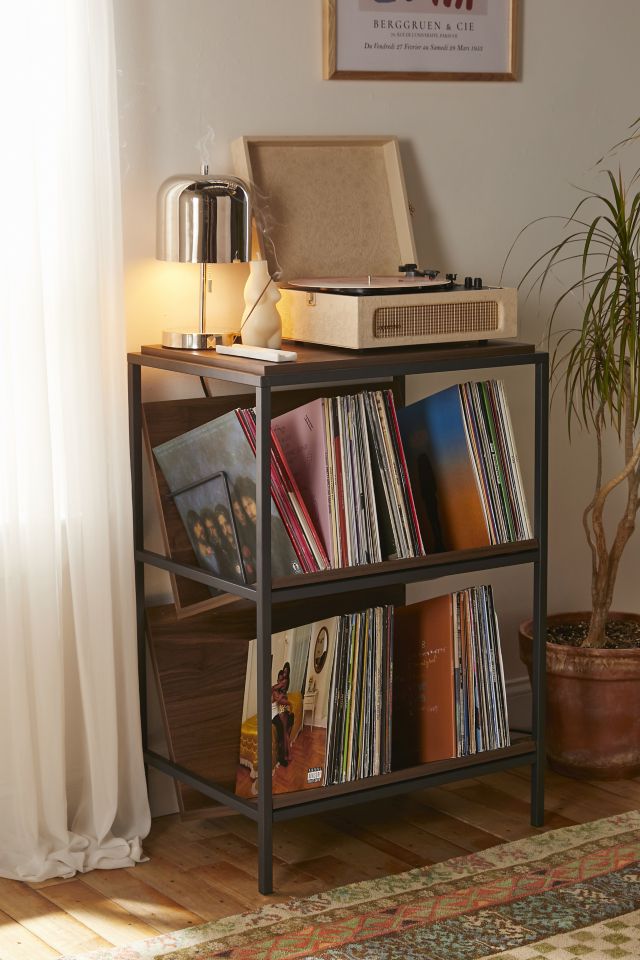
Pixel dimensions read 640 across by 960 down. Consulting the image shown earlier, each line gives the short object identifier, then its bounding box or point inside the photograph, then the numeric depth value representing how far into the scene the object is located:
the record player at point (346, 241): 4.10
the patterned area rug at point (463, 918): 3.67
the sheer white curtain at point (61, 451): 3.94
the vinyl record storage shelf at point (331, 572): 3.87
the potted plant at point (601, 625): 4.84
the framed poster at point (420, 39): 4.64
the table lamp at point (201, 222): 4.13
